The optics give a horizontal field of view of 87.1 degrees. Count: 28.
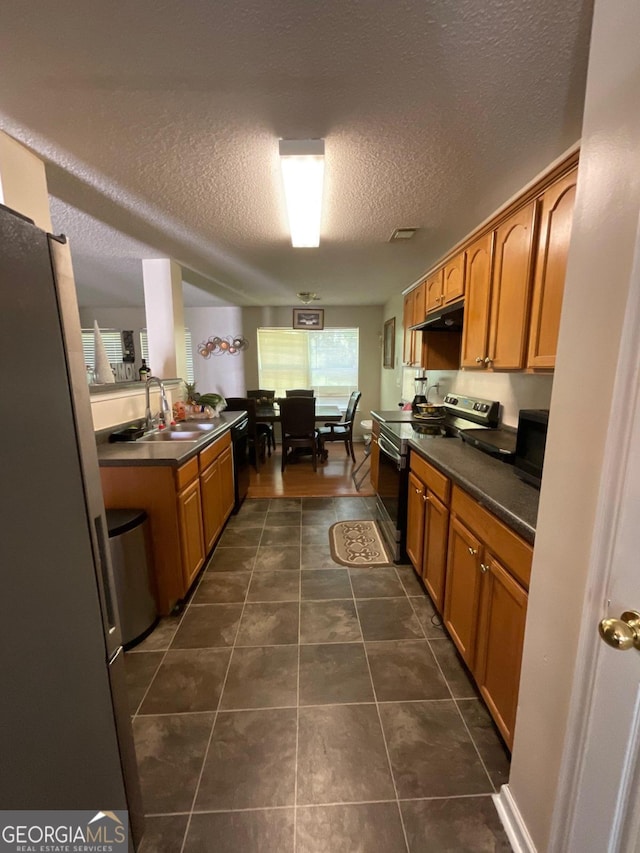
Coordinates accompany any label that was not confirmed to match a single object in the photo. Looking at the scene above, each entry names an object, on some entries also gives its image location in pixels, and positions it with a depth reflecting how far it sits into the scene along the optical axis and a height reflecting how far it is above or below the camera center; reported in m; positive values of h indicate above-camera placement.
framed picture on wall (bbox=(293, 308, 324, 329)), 5.44 +0.79
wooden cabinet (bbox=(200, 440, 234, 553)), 2.38 -0.95
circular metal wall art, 5.66 +0.37
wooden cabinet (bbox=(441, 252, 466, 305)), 2.33 +0.62
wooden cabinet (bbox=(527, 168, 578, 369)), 1.38 +0.42
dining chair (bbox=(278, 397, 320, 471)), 4.41 -0.74
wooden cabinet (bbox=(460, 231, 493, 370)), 1.98 +0.39
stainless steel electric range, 2.14 -0.48
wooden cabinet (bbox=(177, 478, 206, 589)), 1.97 -0.99
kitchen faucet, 2.62 -0.35
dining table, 4.94 -0.72
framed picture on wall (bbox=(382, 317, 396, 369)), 4.93 +0.35
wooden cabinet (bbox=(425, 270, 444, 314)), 2.75 +0.63
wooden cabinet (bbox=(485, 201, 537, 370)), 1.61 +0.39
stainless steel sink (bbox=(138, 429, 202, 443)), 2.55 -0.52
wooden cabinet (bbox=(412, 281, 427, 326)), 3.19 +0.60
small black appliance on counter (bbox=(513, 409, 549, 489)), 1.34 -0.32
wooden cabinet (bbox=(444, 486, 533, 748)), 1.13 -0.90
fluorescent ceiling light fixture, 1.41 +0.90
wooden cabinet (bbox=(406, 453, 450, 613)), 1.77 -0.91
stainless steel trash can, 1.65 -1.02
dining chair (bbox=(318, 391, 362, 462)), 4.77 -0.92
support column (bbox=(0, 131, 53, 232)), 1.40 +0.80
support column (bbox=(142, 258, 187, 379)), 3.08 +0.50
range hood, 2.39 +0.36
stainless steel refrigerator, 0.64 -0.40
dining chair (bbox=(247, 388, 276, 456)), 5.49 -0.53
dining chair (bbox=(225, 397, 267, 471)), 4.57 -0.66
